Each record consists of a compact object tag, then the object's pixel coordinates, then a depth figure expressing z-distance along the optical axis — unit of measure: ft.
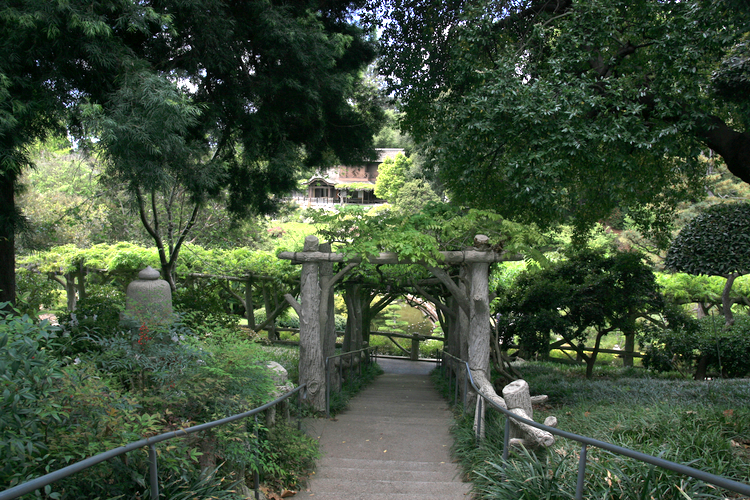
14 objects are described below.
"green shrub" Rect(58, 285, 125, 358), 20.48
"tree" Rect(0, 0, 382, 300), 20.39
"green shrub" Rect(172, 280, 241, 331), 31.09
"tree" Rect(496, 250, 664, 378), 32.04
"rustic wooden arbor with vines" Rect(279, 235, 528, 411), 22.57
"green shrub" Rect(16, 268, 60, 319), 37.63
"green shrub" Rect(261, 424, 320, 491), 14.17
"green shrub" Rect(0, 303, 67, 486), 7.66
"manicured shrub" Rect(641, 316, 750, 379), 31.12
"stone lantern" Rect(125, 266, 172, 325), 19.65
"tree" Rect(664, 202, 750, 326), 20.42
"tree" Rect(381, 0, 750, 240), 21.24
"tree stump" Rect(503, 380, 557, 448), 13.91
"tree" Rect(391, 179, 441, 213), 86.58
